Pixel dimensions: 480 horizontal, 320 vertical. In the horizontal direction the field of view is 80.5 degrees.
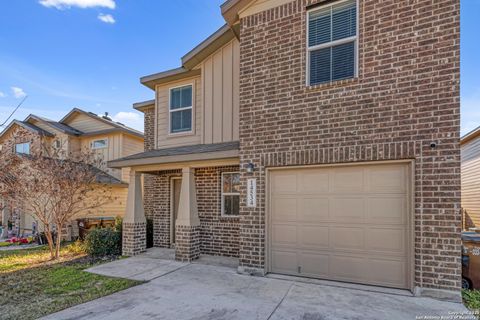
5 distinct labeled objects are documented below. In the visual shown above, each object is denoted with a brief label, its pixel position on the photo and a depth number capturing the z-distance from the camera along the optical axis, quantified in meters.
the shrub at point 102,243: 9.18
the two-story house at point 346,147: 5.01
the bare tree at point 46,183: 9.04
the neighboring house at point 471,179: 12.69
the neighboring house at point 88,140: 15.16
